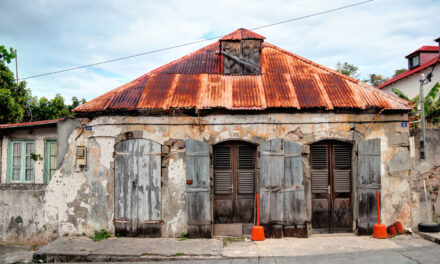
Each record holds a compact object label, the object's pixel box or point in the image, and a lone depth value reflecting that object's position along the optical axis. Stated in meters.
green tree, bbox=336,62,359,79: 28.48
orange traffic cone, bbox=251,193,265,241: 6.87
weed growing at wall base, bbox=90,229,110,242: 6.99
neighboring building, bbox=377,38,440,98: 19.30
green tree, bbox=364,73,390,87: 29.56
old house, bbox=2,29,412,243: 7.15
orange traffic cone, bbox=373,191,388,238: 6.89
